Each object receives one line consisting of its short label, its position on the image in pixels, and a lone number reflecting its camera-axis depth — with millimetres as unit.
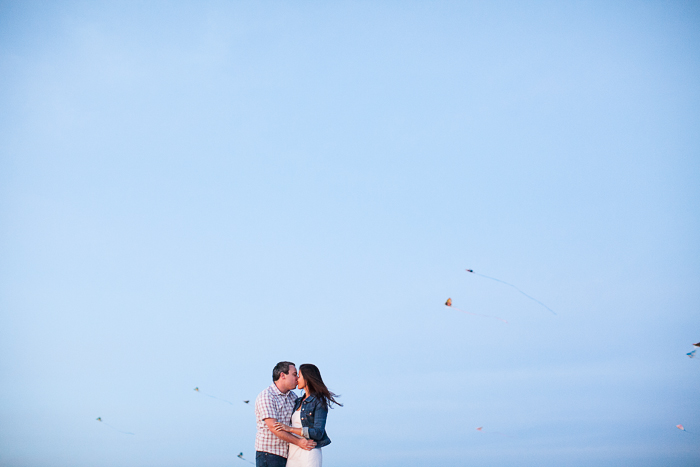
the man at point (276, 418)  7781
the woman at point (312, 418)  7762
